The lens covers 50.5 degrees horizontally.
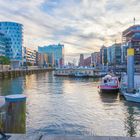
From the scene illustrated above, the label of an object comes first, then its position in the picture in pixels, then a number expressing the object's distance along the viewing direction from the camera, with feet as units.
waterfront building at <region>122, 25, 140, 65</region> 239.49
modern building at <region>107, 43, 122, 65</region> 328.90
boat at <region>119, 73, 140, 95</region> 62.45
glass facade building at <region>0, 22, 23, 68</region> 303.56
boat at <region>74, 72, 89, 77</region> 171.27
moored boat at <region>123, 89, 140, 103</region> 50.30
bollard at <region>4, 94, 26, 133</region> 16.26
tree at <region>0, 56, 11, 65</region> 224.68
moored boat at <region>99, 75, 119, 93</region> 72.70
